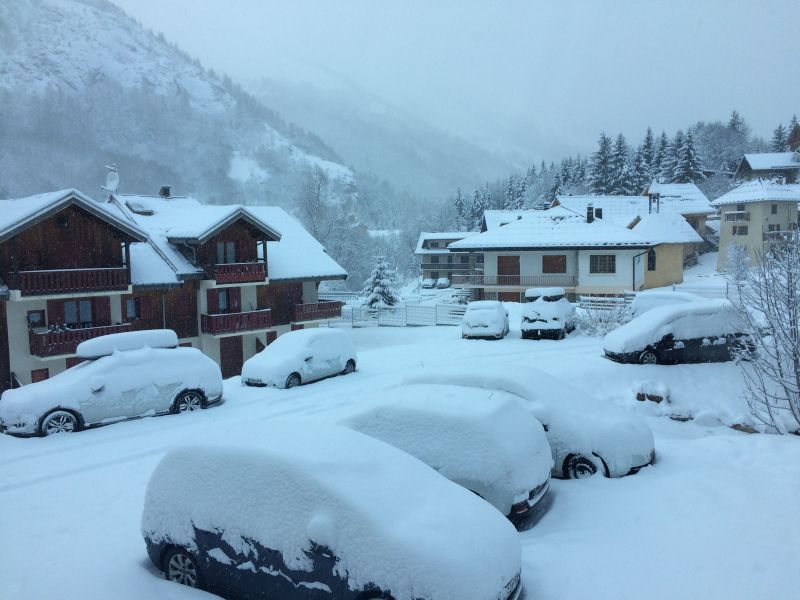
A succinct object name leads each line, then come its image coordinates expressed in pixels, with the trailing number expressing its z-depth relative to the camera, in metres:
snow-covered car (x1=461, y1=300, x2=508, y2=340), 23.80
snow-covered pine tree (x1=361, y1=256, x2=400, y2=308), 43.16
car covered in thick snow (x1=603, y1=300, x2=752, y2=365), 16.03
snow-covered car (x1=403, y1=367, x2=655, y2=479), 8.62
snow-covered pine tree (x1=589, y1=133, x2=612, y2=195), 74.56
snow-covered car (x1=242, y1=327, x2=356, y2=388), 16.28
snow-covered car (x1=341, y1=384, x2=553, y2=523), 6.91
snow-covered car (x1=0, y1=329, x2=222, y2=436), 12.11
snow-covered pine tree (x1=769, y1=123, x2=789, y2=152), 81.83
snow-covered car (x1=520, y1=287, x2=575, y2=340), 23.33
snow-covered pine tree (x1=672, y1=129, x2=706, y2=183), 75.06
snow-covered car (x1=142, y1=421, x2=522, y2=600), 4.49
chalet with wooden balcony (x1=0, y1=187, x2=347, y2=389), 20.89
